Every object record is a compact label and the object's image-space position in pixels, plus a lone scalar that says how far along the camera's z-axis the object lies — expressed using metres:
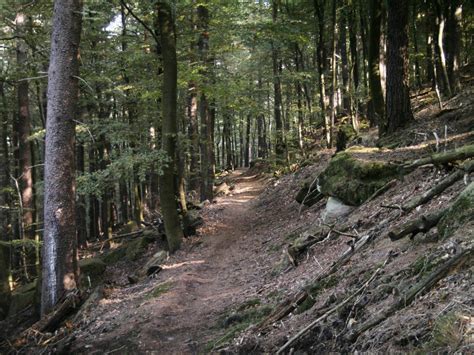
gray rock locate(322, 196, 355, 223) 9.35
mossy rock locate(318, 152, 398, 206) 8.77
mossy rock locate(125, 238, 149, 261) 14.50
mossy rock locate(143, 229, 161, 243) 15.05
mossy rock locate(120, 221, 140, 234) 18.85
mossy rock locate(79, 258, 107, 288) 12.87
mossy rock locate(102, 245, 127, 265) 15.18
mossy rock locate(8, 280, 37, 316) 11.59
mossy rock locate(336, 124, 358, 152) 14.48
